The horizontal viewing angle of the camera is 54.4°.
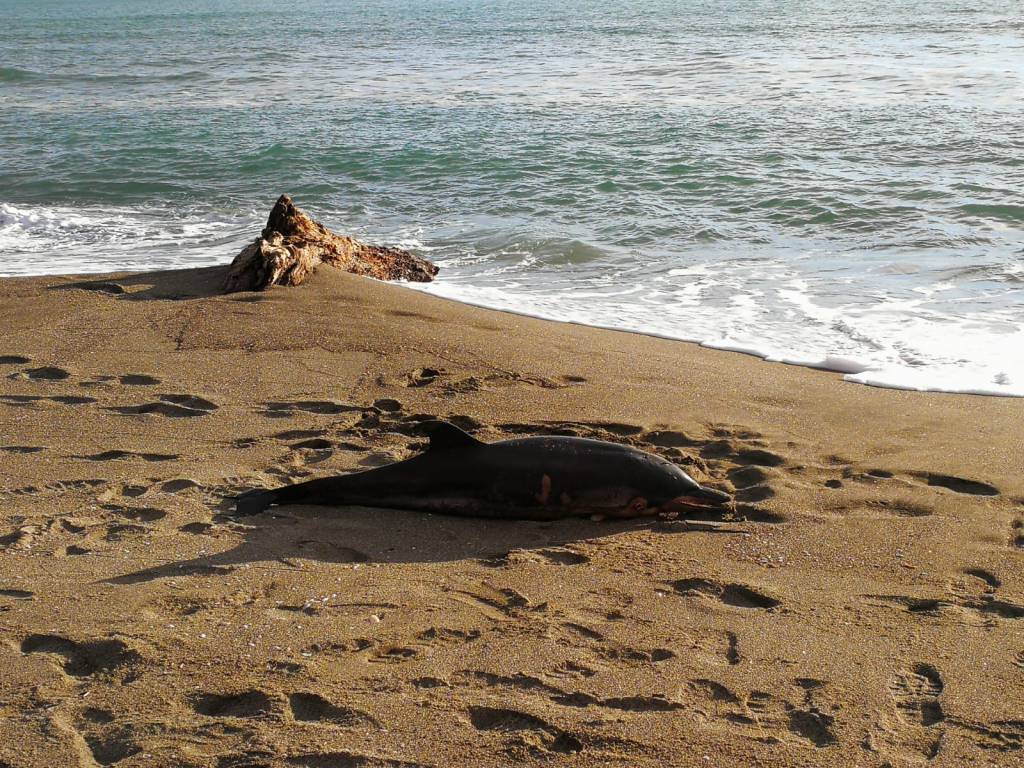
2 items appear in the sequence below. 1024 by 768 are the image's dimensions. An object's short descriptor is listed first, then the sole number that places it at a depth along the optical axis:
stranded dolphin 4.41
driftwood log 8.01
